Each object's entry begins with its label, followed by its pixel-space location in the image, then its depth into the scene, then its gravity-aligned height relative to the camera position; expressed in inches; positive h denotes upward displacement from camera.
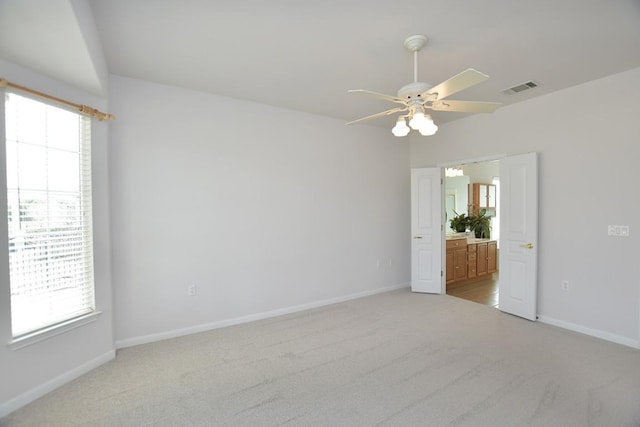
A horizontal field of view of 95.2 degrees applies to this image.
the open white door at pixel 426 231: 187.8 -14.0
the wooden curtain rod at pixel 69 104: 80.6 +34.3
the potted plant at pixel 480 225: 242.2 -13.4
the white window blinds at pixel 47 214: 84.2 -1.1
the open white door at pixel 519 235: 141.5 -13.5
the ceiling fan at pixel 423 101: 79.7 +32.1
